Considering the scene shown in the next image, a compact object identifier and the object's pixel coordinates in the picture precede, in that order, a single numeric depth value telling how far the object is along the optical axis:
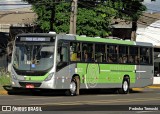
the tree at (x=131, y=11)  47.59
